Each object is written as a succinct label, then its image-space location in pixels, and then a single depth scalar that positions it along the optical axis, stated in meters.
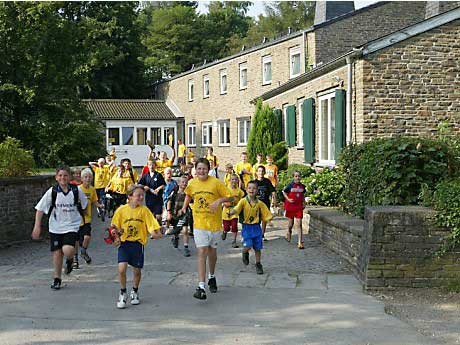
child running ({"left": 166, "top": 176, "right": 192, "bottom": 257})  12.05
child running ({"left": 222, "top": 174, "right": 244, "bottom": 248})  12.35
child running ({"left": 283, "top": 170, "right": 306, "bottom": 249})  12.35
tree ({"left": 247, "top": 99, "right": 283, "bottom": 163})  24.38
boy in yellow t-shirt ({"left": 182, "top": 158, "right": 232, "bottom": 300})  8.43
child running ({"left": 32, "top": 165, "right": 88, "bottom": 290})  8.86
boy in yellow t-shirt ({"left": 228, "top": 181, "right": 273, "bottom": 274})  10.04
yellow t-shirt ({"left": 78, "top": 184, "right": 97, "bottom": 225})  11.23
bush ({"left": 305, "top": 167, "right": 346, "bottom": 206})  15.15
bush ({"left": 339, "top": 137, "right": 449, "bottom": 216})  10.11
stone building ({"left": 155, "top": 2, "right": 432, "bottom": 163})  27.66
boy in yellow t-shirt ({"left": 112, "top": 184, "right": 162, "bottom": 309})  7.90
